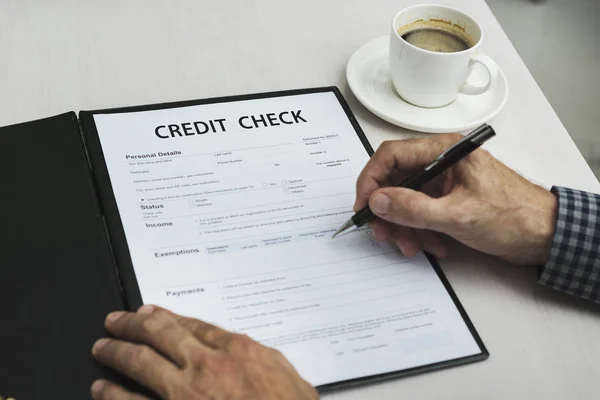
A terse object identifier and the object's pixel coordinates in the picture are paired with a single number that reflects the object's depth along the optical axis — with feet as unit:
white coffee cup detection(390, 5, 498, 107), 2.79
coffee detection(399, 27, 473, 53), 2.93
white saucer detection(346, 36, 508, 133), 2.91
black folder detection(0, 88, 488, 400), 1.89
